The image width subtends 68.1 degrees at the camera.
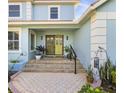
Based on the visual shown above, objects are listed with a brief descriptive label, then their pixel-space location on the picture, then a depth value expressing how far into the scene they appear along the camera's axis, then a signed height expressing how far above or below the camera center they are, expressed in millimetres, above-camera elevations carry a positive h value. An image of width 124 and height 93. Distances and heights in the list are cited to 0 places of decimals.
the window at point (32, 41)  7603 +269
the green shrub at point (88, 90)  1373 -698
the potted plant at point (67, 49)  7531 -431
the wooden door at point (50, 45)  8333 -70
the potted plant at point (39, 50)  7493 -479
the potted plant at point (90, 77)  4160 -1499
